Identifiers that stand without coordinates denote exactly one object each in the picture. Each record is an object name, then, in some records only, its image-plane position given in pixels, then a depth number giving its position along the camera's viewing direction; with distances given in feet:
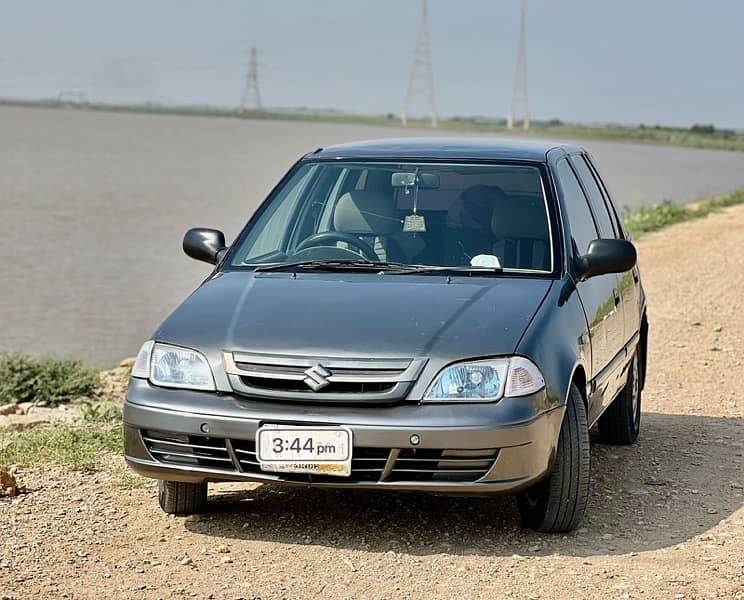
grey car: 18.48
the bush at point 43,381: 35.42
